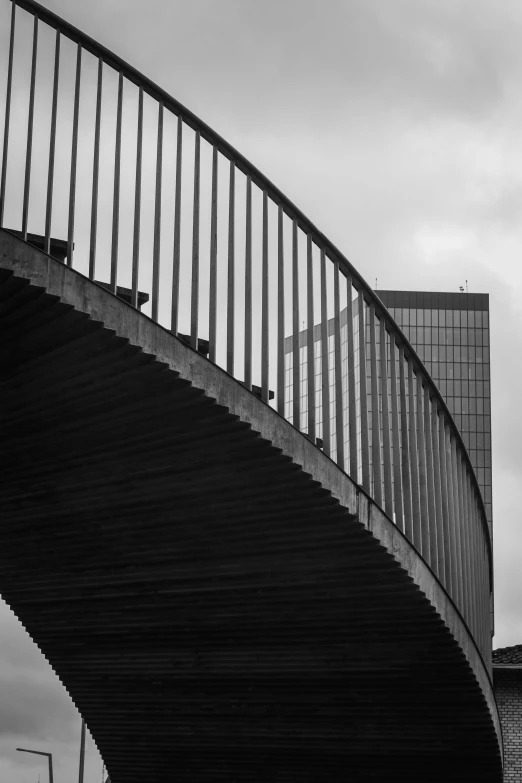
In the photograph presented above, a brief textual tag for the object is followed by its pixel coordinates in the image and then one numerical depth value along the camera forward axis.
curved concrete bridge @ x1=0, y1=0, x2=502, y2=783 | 7.90
